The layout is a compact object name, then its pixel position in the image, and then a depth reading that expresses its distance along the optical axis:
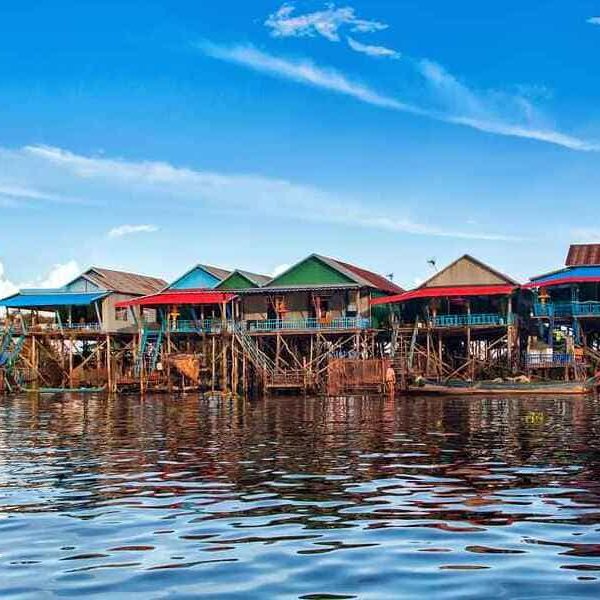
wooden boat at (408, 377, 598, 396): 45.75
